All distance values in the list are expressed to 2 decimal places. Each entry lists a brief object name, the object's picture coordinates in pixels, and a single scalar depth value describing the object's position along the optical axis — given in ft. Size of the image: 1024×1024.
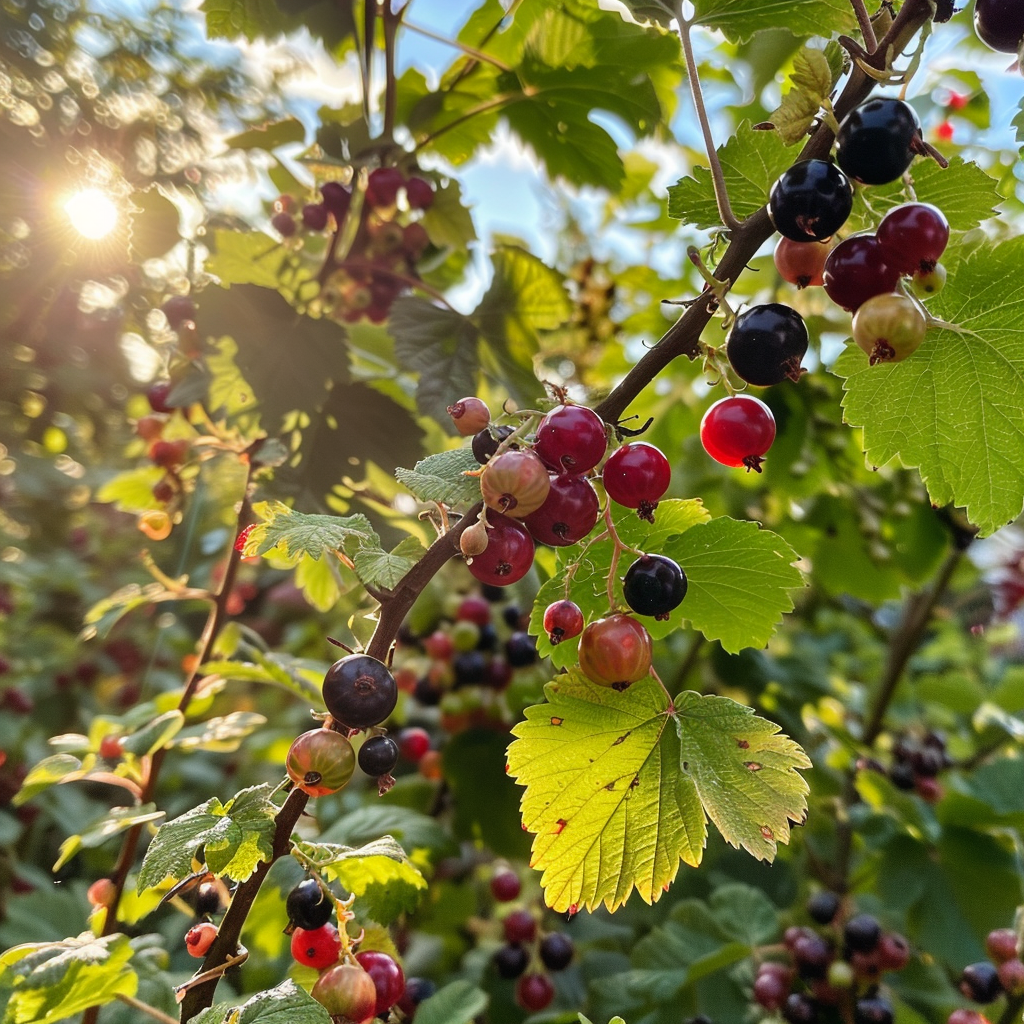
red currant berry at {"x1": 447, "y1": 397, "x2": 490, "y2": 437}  0.49
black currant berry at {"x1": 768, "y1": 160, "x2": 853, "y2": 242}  0.41
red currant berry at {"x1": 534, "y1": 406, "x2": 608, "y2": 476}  0.43
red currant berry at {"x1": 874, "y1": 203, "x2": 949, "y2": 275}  0.41
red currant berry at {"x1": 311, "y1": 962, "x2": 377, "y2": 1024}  0.43
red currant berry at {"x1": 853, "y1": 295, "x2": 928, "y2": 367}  0.42
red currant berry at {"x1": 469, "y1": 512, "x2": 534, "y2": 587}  0.45
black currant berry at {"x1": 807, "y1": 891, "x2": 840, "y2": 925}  0.88
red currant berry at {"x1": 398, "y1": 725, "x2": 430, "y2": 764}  0.94
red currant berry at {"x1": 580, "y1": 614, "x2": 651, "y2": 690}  0.44
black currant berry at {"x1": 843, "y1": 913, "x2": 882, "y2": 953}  0.82
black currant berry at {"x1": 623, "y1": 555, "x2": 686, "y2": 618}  0.45
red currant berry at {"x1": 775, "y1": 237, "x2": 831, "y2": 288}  0.47
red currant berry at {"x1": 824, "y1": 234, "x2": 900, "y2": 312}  0.43
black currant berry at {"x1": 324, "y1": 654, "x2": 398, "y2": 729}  0.41
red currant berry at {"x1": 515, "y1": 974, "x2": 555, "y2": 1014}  0.81
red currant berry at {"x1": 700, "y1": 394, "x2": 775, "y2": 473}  0.47
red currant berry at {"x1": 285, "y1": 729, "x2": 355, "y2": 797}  0.42
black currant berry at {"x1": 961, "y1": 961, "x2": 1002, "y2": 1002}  0.74
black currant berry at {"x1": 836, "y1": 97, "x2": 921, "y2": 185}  0.40
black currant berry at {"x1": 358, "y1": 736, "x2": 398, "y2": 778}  0.45
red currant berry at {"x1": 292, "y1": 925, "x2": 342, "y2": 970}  0.48
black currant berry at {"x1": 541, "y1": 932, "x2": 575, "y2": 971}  0.84
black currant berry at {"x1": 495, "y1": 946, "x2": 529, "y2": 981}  0.85
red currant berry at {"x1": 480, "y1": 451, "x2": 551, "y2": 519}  0.42
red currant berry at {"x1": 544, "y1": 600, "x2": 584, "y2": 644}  0.47
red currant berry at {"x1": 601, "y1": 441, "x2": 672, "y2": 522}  0.45
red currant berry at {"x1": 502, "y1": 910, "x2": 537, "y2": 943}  0.86
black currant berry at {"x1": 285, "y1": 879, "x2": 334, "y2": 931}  0.46
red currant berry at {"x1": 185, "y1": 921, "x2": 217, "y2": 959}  0.47
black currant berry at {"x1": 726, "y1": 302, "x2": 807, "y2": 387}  0.44
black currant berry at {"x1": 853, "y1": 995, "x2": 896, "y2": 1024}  0.76
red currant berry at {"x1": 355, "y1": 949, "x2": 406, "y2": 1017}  0.48
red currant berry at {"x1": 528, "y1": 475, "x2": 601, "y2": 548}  0.45
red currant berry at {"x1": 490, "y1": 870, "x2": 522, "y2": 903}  0.90
